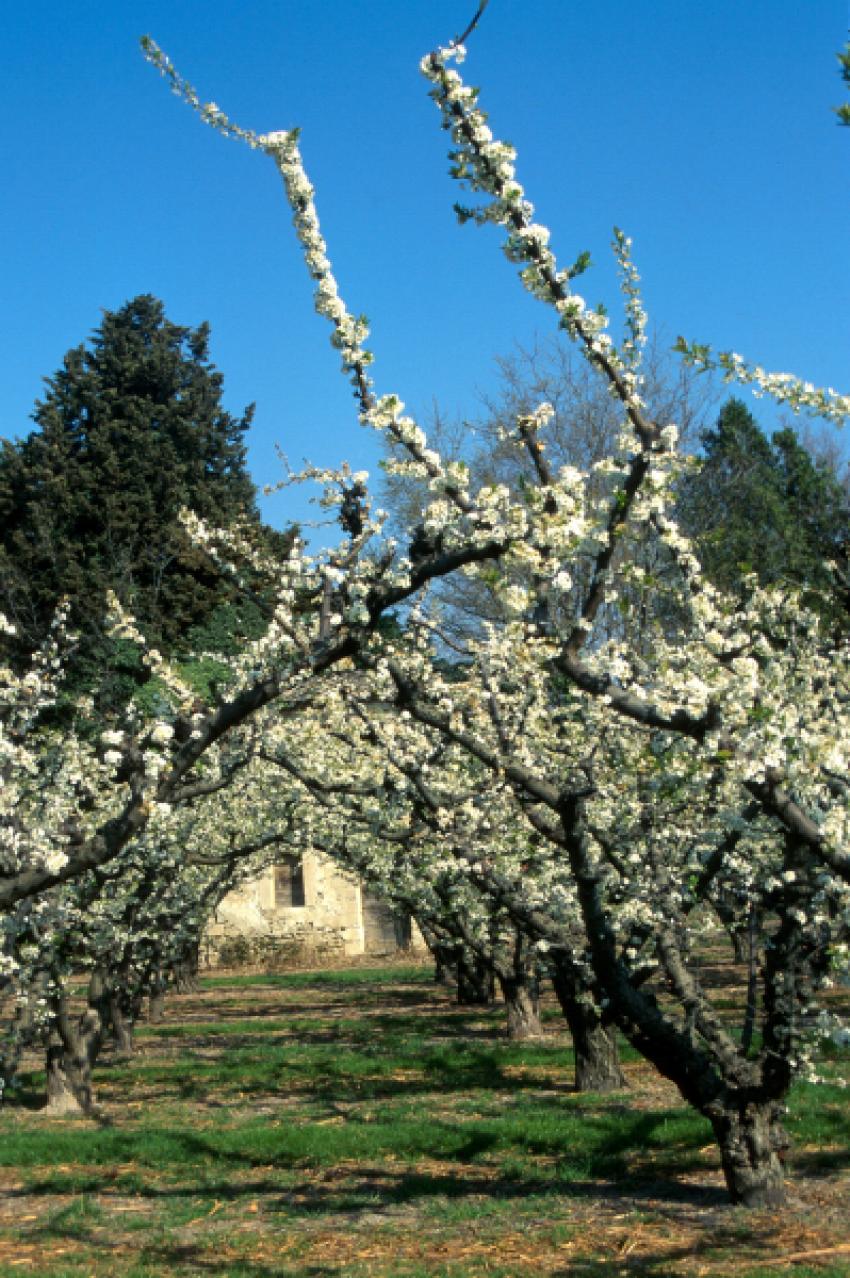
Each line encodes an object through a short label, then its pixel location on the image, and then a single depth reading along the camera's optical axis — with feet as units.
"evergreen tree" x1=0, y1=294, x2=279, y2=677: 113.91
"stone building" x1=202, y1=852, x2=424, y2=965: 107.34
